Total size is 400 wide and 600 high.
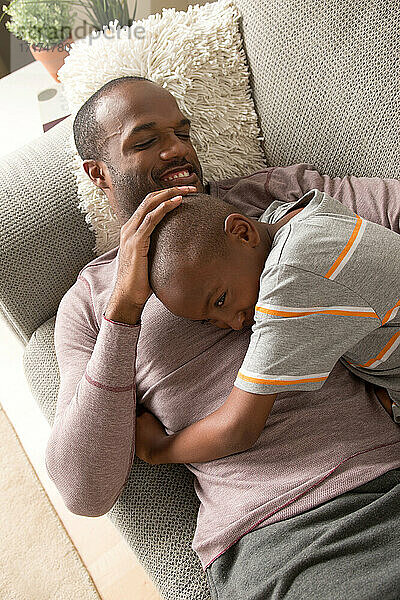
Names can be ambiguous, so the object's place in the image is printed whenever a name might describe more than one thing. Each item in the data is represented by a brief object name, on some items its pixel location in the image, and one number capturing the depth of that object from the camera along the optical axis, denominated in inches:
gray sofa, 43.1
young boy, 34.2
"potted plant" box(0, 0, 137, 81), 67.9
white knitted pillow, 51.4
